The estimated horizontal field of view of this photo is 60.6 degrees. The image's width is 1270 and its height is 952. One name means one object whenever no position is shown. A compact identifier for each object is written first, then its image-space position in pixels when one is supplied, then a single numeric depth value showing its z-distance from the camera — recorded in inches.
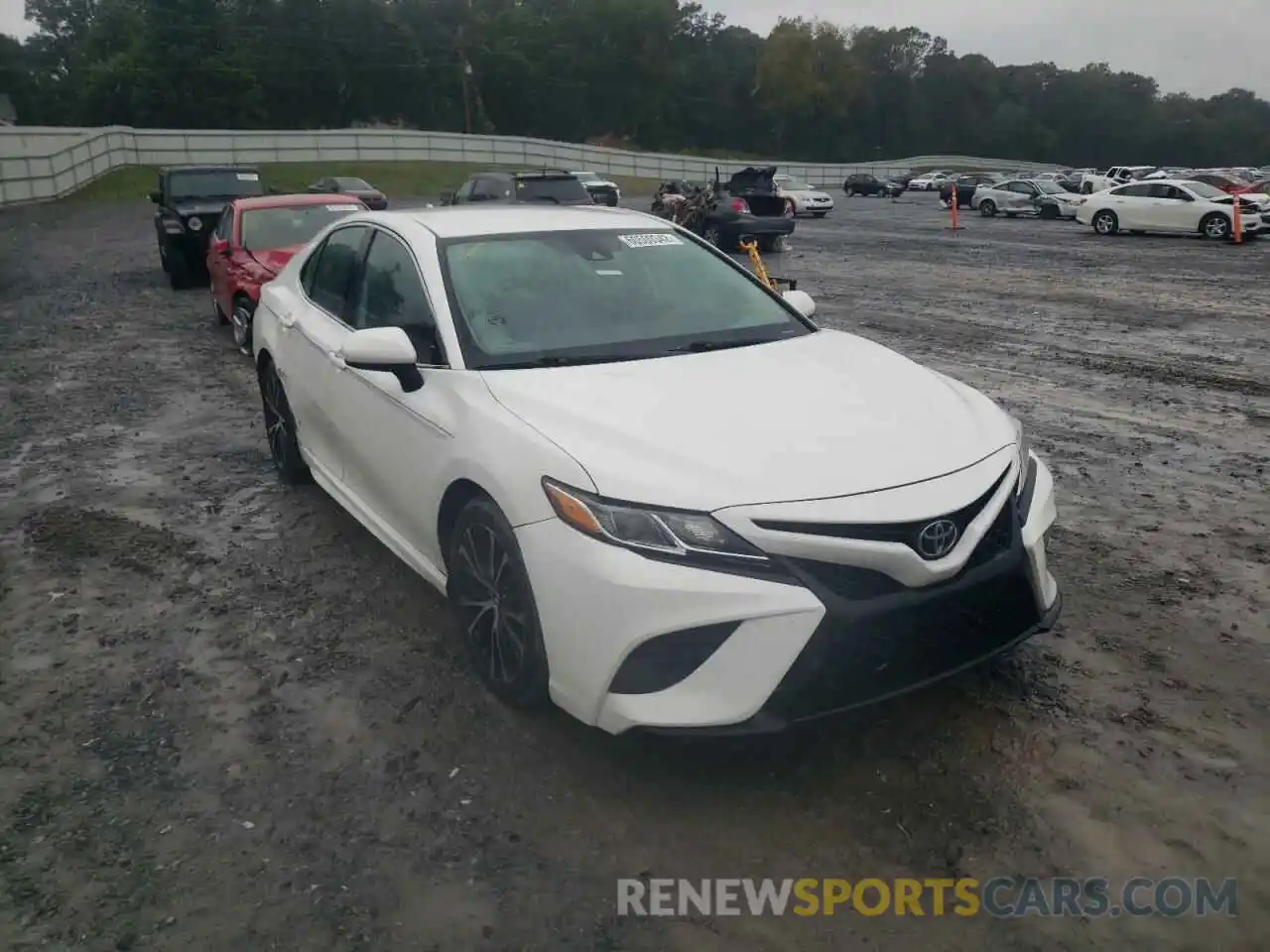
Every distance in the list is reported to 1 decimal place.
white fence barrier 1400.1
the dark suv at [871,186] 2442.2
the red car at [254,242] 403.5
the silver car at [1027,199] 1422.2
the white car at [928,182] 2699.3
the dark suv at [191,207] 616.1
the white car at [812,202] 1601.9
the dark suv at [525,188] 844.0
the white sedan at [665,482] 118.6
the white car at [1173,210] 1000.9
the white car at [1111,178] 1635.1
